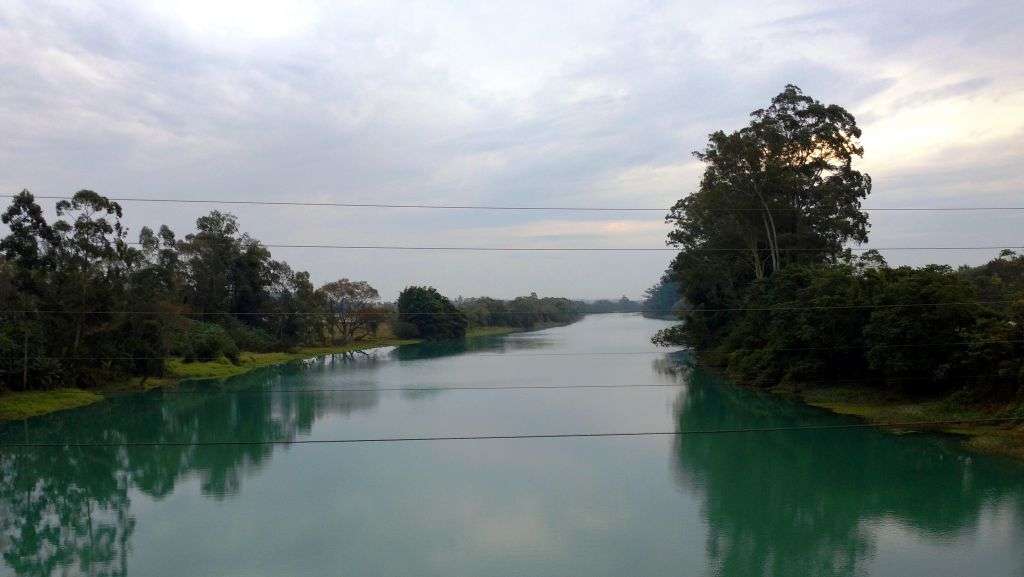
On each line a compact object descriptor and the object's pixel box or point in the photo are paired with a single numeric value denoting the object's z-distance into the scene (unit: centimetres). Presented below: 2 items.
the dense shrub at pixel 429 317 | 5988
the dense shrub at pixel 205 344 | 3512
